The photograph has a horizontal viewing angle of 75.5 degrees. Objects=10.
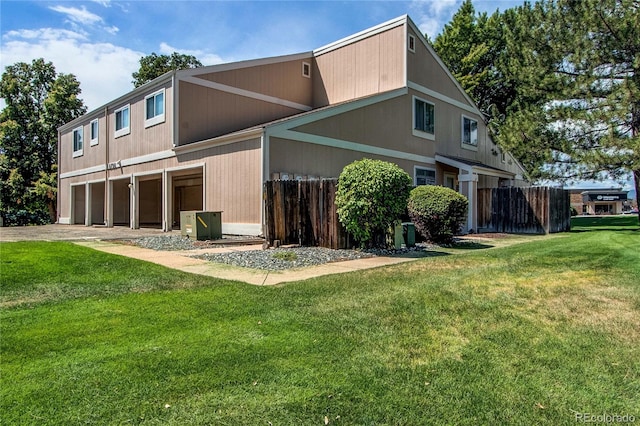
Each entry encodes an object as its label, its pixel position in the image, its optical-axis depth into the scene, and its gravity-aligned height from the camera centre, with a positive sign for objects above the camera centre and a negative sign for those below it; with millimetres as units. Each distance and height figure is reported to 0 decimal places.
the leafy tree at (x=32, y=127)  27922 +6188
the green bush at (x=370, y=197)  9312 +393
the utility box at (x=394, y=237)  9969 -562
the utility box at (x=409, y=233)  10820 -509
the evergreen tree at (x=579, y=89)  14836 +4901
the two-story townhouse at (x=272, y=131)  13500 +3465
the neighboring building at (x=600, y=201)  80500 +2453
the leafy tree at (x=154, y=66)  35062 +12721
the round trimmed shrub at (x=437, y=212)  11148 +49
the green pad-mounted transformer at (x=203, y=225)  11914 -326
